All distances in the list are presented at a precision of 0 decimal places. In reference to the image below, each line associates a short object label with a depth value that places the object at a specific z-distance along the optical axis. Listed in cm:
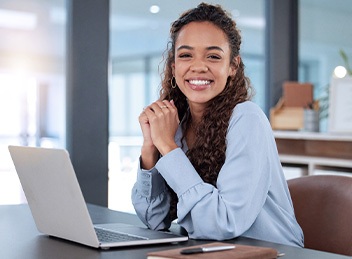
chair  193
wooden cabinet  372
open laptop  139
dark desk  139
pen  125
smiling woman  163
